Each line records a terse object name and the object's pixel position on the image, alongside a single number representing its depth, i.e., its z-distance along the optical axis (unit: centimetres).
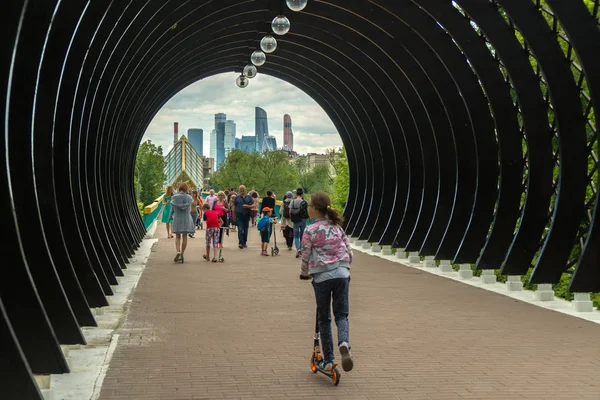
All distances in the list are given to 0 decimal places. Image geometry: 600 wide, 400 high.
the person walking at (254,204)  2327
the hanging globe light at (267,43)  1521
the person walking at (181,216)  1920
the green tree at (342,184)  5491
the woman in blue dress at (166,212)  3515
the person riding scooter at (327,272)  764
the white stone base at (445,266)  1742
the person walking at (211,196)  2714
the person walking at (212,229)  1984
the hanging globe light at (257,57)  1766
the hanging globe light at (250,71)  2089
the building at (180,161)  10362
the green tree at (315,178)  13575
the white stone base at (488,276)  1533
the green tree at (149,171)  9269
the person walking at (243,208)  2328
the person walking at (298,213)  2084
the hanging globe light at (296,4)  1220
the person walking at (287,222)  2378
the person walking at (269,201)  2342
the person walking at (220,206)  2023
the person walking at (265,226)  2175
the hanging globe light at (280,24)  1362
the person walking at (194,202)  2763
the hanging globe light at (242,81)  2171
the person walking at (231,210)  3013
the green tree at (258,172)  12081
